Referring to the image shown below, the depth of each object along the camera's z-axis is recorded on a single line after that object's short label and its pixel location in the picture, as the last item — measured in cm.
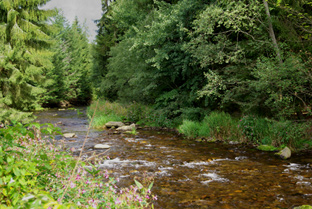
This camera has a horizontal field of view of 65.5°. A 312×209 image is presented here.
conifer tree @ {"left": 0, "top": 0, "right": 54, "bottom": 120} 1500
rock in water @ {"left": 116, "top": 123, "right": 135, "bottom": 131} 1361
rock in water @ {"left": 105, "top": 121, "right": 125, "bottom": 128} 1492
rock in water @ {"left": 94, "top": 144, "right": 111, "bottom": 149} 925
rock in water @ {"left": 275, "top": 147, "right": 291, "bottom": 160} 745
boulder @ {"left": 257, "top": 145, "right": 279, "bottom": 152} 836
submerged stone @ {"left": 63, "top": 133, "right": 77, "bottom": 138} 1151
